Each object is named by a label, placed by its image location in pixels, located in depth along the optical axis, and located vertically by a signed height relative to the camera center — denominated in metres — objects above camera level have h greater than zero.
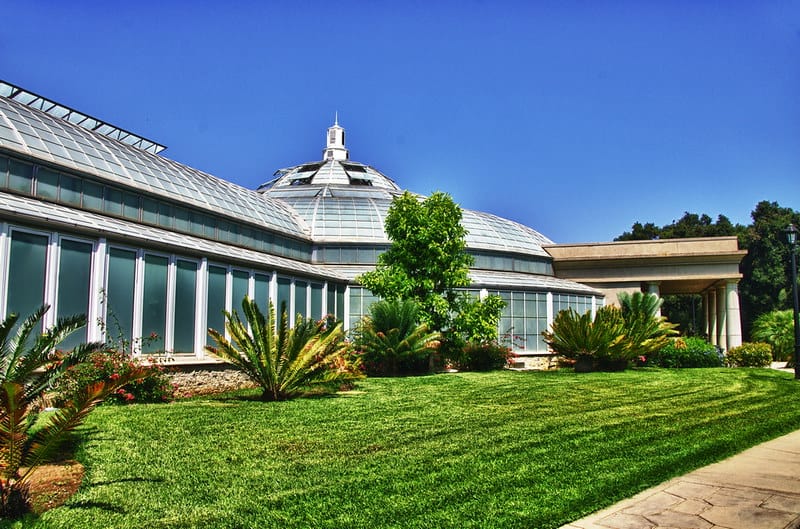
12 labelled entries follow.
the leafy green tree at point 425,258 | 22.92 +2.35
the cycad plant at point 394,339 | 20.95 -0.37
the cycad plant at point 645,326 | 24.05 +0.07
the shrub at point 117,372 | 12.58 -1.02
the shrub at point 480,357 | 24.75 -1.10
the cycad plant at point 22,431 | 5.93 -0.94
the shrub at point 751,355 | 29.78 -1.16
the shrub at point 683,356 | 27.45 -1.11
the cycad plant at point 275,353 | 14.07 -0.57
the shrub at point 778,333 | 32.84 -0.22
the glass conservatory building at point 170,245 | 14.14 +2.47
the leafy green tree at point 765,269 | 61.44 +5.33
